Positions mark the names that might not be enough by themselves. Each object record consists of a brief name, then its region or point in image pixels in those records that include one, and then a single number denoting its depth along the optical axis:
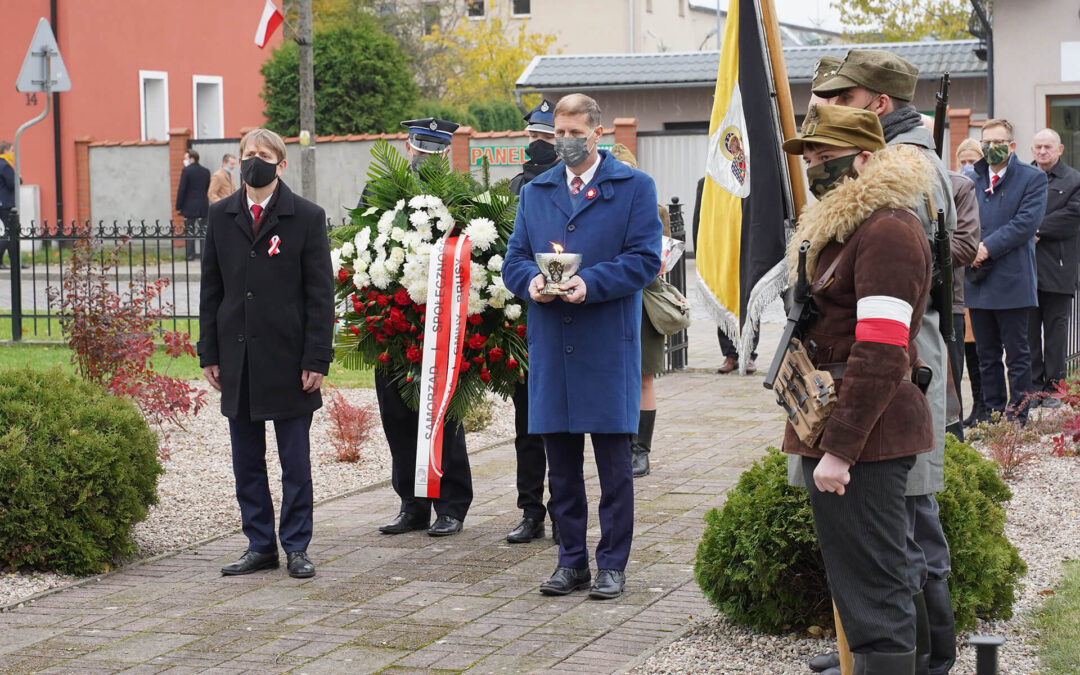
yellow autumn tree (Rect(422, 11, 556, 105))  47.00
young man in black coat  6.29
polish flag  23.72
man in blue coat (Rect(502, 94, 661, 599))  5.79
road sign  14.57
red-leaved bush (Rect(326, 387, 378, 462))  9.19
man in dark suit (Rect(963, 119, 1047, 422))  9.26
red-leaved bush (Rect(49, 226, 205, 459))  9.29
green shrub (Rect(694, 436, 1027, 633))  5.03
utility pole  22.38
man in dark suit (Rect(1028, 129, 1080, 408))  9.95
